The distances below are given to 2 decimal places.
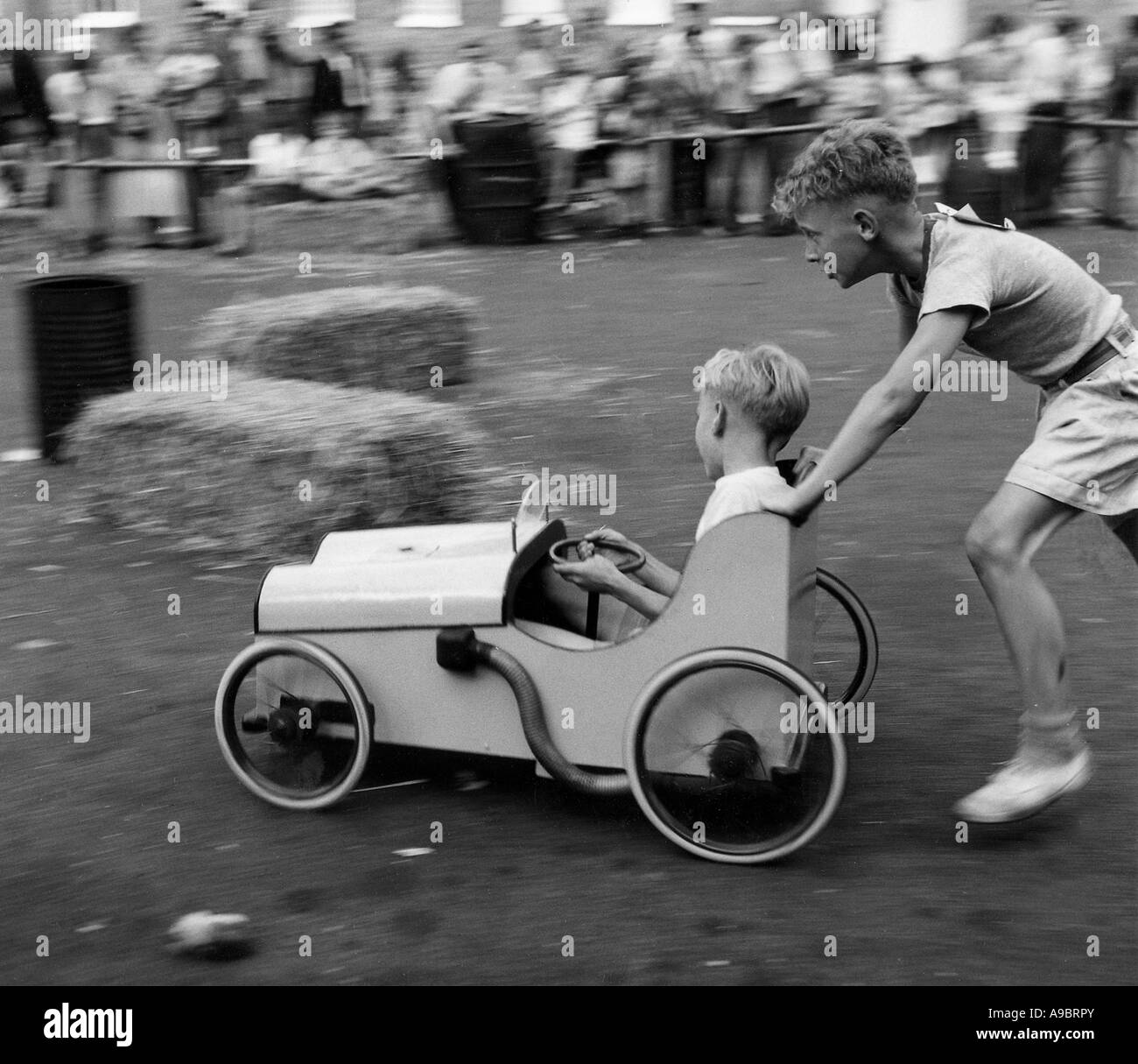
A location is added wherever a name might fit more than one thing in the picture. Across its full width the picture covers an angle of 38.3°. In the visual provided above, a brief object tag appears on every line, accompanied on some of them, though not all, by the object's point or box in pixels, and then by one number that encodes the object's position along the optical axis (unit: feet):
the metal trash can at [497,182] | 40.04
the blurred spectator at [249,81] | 42.11
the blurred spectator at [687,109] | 40.91
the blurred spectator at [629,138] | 40.75
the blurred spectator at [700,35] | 41.29
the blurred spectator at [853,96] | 41.24
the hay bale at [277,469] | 19.57
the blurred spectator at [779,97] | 40.91
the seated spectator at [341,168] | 42.42
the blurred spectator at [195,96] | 41.52
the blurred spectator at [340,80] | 42.65
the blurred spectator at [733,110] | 40.81
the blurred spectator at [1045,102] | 39.60
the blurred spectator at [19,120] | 43.57
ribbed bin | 23.82
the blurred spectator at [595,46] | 41.57
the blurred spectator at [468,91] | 40.52
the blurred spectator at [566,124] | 40.88
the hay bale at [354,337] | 25.39
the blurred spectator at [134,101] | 41.34
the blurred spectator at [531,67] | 41.04
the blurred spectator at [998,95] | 39.63
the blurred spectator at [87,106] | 41.55
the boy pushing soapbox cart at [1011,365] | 11.72
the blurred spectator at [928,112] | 40.40
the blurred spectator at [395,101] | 43.24
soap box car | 11.85
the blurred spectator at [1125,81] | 39.01
